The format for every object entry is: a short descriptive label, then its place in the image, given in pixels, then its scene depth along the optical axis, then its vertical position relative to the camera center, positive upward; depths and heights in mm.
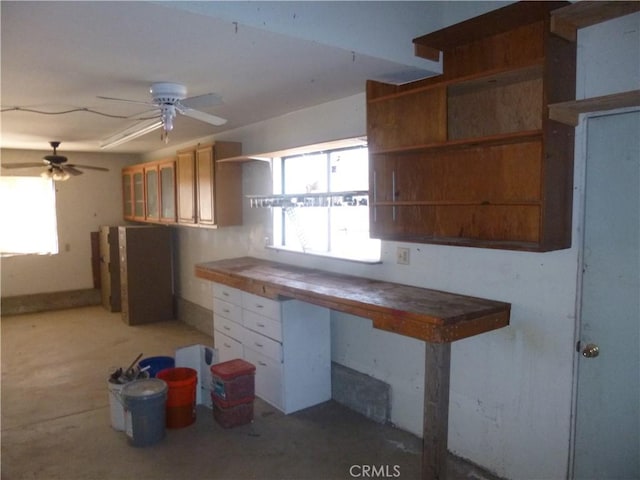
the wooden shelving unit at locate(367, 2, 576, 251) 2129 +324
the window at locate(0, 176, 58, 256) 6000 -126
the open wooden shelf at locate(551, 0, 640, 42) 1822 +778
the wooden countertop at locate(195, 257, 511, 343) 2258 -528
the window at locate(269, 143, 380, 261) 3402 +11
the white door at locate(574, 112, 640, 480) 2059 -467
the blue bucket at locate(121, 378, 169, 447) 2988 -1314
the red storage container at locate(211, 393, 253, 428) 3236 -1432
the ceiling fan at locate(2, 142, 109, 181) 5246 +436
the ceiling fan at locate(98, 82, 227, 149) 2719 +601
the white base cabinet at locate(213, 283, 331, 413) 3373 -1055
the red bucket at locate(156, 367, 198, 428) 3242 -1353
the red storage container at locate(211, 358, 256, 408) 3221 -1225
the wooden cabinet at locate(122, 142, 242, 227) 4535 +198
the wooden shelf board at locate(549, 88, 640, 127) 1709 +392
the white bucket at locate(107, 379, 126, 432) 3186 -1358
